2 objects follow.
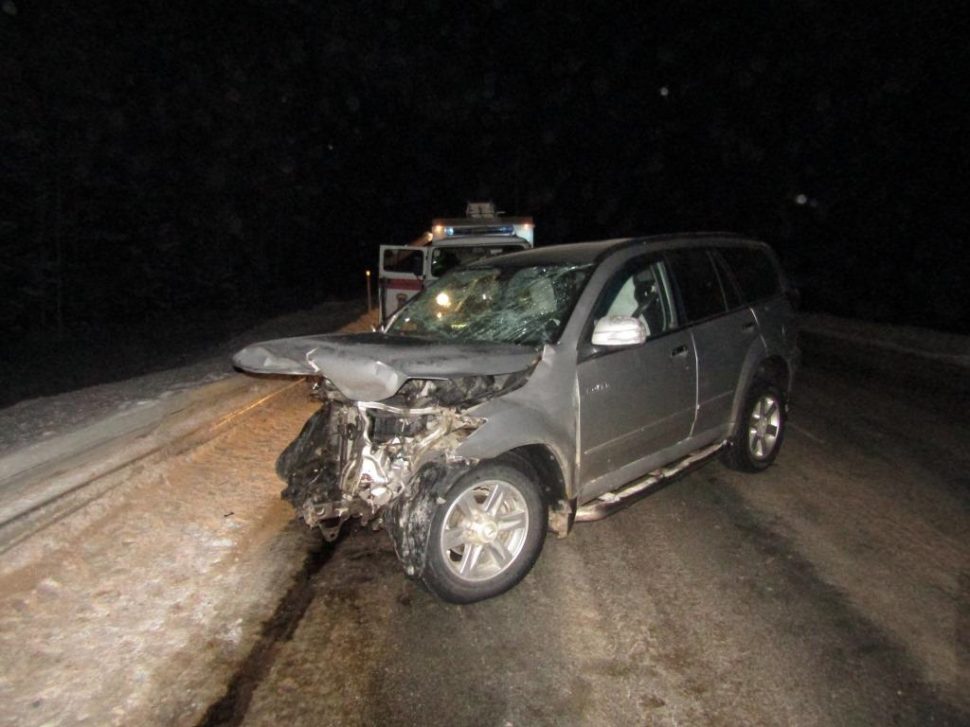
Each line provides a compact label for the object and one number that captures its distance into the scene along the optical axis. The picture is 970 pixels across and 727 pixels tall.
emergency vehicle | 13.62
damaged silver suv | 4.04
